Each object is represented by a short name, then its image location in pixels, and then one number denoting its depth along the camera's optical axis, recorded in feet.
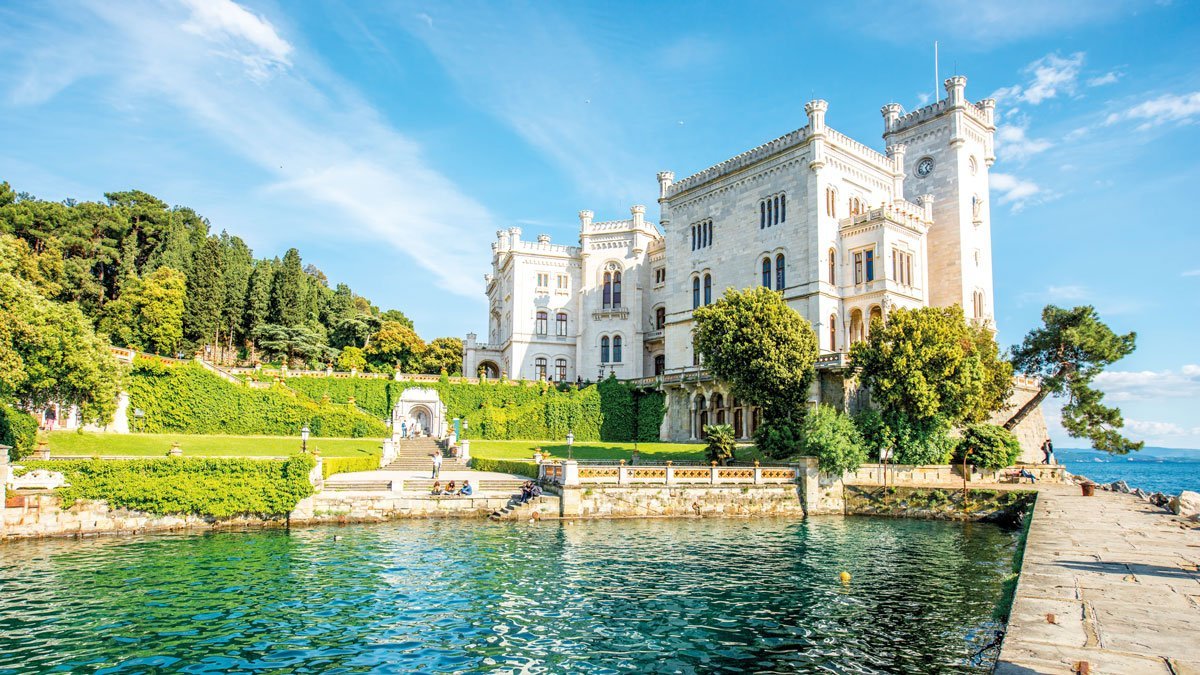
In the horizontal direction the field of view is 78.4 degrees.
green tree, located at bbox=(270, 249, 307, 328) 211.61
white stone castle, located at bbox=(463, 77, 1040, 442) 143.64
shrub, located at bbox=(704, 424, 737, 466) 115.44
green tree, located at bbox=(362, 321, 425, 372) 225.35
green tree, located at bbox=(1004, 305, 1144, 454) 136.98
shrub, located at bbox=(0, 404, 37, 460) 85.66
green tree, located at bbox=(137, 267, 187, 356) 172.24
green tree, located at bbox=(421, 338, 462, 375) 234.17
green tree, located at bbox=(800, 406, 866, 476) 105.60
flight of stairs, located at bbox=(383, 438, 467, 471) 127.85
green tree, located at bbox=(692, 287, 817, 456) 116.47
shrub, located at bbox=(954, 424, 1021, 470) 116.26
